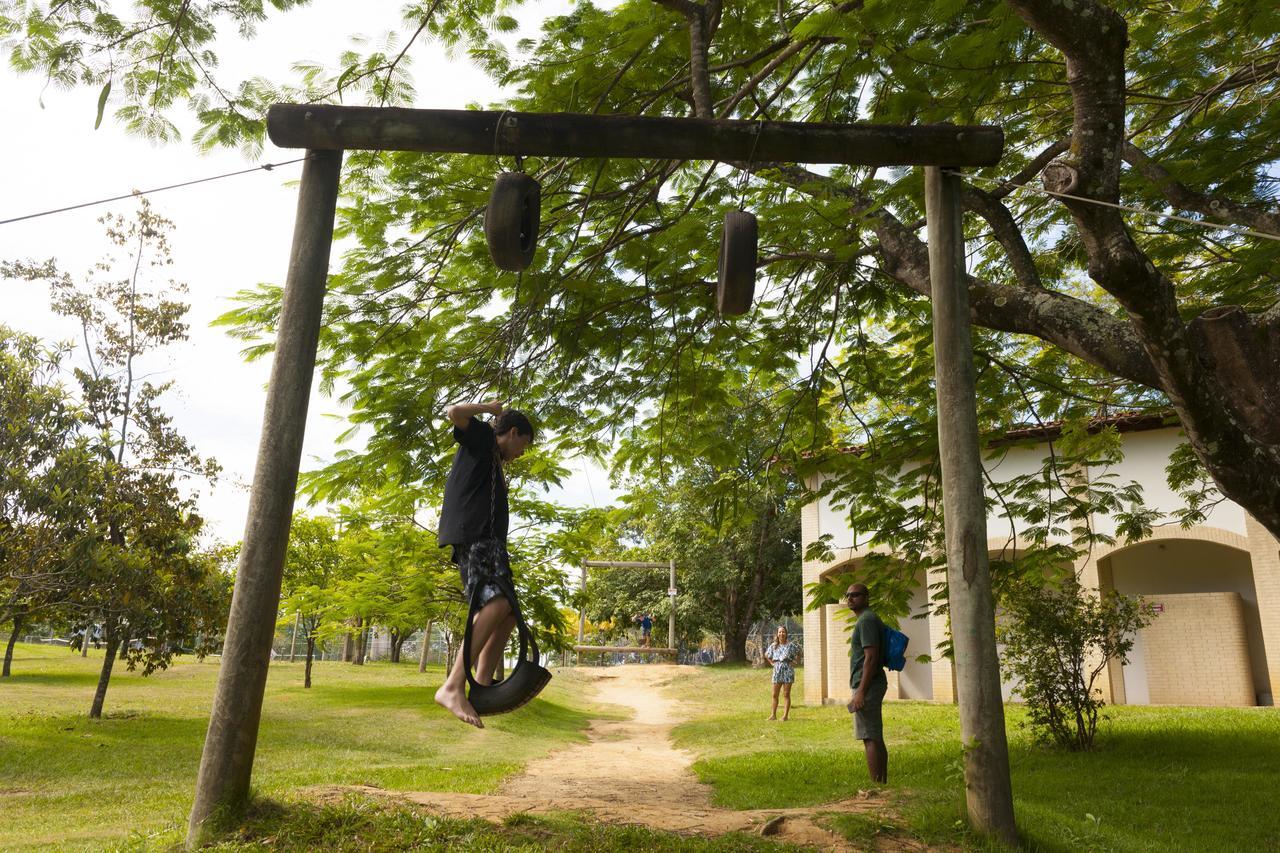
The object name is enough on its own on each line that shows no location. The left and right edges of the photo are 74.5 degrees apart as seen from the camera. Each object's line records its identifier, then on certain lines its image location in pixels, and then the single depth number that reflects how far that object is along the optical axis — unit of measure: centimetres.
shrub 1037
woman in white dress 1731
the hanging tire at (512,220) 502
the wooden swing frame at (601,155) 477
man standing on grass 764
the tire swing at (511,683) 449
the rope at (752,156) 512
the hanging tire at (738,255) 500
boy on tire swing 457
